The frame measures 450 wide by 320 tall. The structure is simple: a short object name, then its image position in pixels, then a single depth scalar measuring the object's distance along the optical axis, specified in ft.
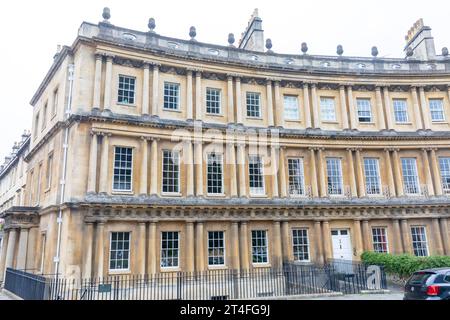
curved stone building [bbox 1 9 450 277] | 57.52
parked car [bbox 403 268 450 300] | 33.35
